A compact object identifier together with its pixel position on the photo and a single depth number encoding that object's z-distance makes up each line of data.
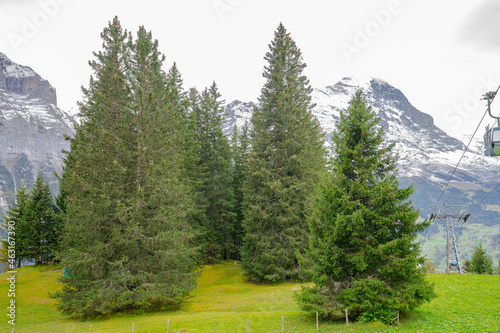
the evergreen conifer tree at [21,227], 35.38
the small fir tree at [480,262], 36.69
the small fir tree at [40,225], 36.03
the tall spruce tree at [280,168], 25.17
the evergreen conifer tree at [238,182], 37.00
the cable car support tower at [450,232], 34.25
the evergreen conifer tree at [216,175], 34.66
